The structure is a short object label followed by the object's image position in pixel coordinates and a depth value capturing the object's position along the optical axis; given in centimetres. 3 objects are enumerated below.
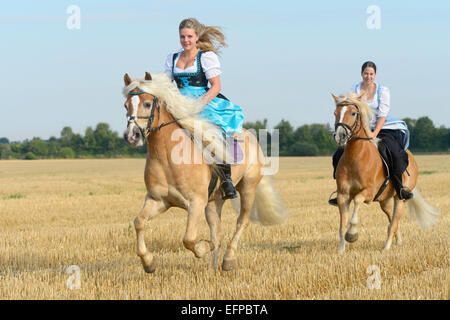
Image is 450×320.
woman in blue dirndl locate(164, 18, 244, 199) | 1205
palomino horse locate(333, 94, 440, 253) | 1541
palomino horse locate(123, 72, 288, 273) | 1080
